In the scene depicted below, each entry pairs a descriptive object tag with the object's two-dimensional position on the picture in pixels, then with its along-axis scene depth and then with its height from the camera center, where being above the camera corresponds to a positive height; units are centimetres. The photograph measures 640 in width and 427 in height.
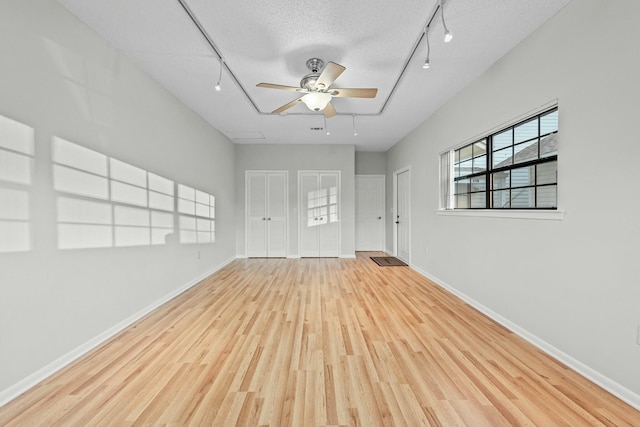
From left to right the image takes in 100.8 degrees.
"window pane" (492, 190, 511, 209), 280 +10
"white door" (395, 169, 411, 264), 548 -14
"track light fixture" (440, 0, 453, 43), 189 +145
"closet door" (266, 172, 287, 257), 632 -10
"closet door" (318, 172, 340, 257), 635 -26
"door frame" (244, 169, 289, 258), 628 +19
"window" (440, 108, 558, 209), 228 +43
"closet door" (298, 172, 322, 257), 632 -8
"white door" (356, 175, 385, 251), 715 -10
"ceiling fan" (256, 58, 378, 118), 260 +123
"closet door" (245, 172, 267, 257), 630 -10
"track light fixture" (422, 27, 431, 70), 226 +151
